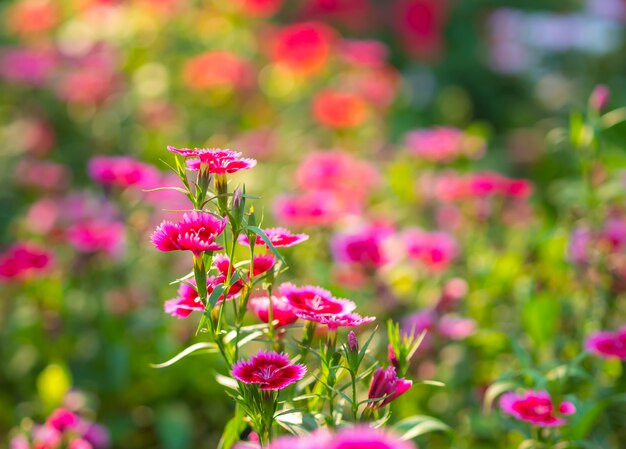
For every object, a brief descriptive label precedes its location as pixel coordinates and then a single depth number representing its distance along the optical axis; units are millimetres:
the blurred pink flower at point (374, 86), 1507
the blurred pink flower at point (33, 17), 1725
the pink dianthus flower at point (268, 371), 638
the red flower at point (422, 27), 2063
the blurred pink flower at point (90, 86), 1449
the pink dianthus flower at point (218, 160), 645
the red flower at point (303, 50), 1550
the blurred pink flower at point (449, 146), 1104
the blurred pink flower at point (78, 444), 751
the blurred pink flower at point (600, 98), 852
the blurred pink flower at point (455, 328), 891
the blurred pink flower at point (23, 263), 912
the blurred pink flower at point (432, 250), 940
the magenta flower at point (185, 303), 663
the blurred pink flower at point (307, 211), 909
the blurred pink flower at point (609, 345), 747
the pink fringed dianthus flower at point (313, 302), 658
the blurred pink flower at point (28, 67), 1483
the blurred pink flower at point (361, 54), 1586
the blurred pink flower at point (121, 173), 883
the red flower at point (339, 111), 1325
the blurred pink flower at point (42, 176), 1279
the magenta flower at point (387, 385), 654
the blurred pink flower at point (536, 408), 702
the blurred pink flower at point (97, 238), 945
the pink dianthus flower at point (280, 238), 664
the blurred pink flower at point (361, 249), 888
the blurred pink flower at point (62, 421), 753
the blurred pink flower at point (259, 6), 1715
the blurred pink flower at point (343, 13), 2005
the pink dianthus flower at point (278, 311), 691
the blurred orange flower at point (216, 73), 1501
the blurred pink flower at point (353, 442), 536
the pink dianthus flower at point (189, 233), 641
